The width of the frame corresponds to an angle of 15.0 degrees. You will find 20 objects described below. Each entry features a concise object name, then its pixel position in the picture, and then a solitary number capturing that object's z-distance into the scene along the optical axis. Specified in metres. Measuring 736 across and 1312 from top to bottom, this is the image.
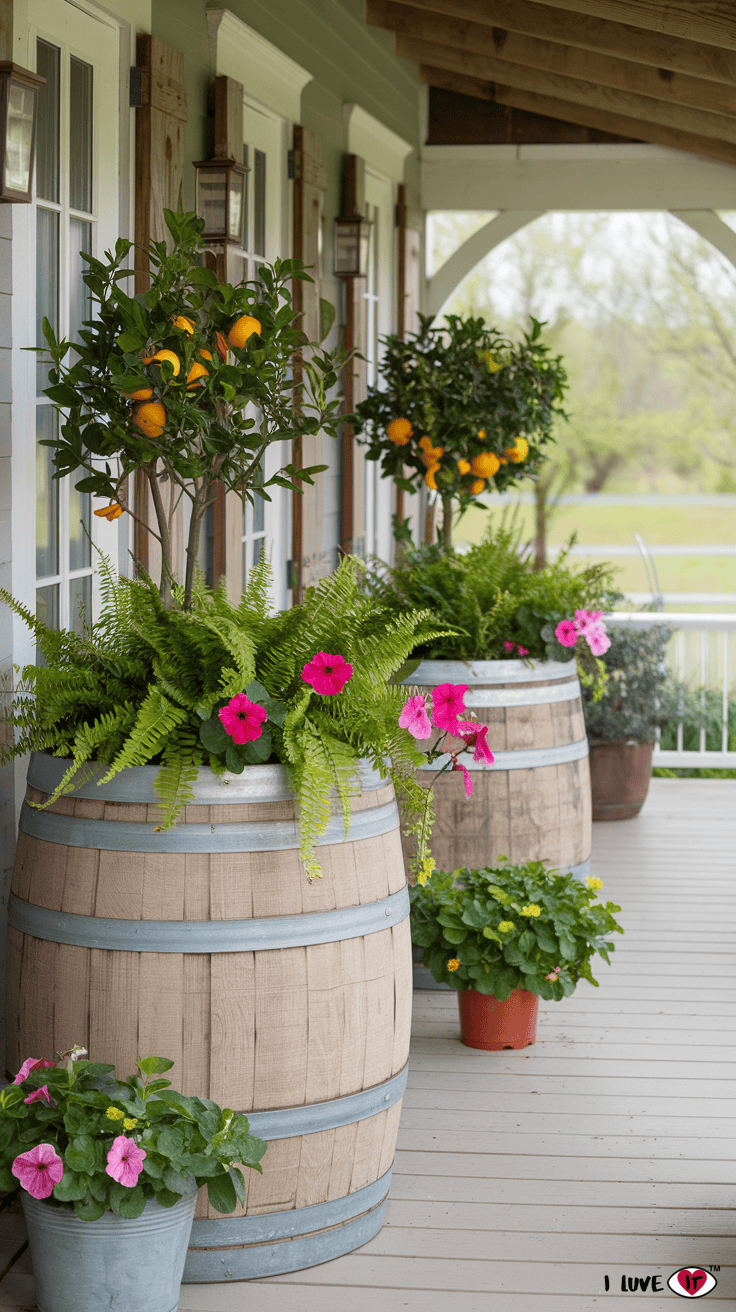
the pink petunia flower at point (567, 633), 7.33
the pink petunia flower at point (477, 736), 5.19
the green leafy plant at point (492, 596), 7.46
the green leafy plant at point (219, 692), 4.29
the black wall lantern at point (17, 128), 4.95
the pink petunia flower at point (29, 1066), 4.27
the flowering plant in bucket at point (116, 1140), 3.97
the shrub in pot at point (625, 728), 11.71
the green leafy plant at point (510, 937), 6.27
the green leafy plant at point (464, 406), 9.27
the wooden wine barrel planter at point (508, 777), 7.16
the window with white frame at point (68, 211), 5.93
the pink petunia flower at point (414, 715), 4.66
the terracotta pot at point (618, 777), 11.74
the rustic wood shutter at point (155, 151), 6.67
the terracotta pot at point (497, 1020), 6.62
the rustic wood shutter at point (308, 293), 9.52
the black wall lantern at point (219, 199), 7.34
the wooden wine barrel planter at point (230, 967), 4.23
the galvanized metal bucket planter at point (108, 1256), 4.04
